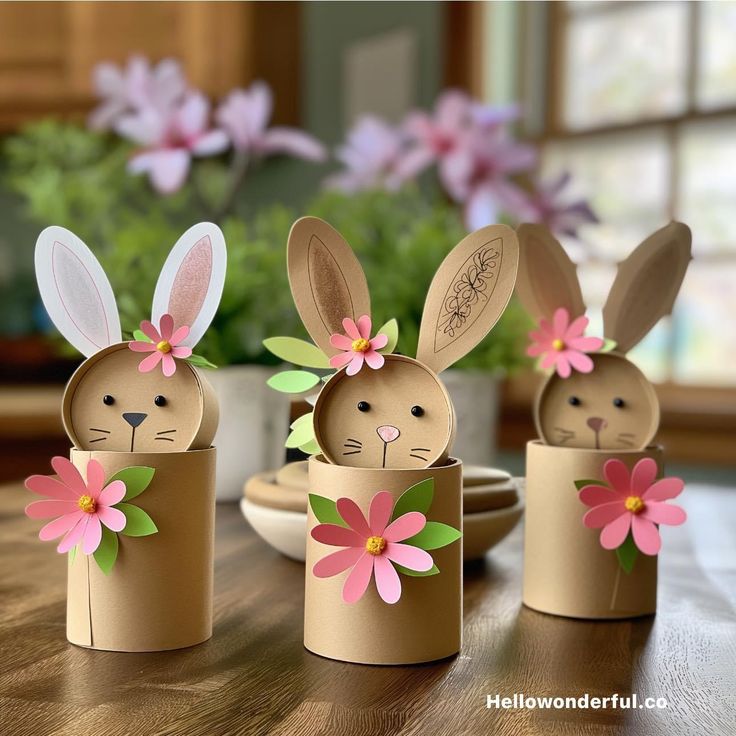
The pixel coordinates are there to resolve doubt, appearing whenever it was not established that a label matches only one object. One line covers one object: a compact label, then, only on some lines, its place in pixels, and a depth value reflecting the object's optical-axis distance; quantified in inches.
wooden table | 16.9
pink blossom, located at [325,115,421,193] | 51.9
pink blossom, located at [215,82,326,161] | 46.6
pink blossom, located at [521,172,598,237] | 45.6
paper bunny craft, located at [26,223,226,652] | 20.8
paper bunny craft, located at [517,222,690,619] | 23.8
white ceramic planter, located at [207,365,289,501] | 41.8
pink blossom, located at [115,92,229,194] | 43.8
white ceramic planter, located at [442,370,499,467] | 43.3
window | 79.8
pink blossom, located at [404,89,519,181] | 48.0
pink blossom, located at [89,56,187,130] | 45.2
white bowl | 28.7
